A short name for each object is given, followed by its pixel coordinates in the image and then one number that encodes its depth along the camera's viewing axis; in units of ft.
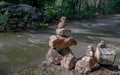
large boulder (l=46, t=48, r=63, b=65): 8.57
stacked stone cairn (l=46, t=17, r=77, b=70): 8.52
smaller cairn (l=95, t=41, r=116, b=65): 8.07
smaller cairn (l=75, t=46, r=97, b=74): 7.91
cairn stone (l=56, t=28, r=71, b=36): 8.59
